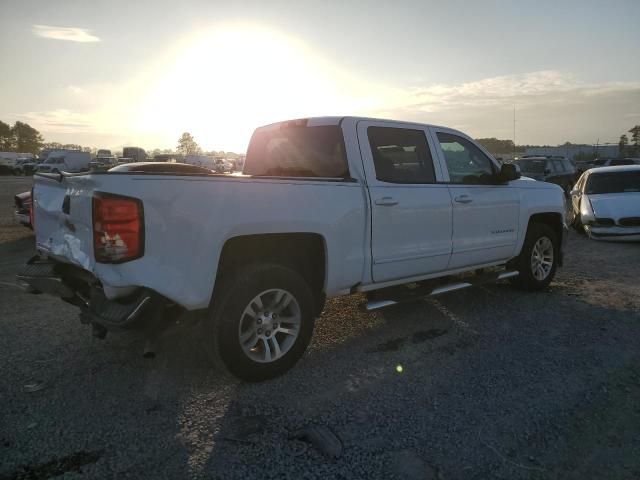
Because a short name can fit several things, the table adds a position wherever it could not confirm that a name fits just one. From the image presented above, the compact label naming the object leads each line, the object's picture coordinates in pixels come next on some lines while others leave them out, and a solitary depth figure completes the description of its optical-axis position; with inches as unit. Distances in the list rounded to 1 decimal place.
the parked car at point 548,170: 655.8
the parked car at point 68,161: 1663.4
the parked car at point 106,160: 1959.8
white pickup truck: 110.0
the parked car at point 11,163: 1793.4
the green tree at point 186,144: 5954.7
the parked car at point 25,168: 1841.8
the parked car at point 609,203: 382.0
